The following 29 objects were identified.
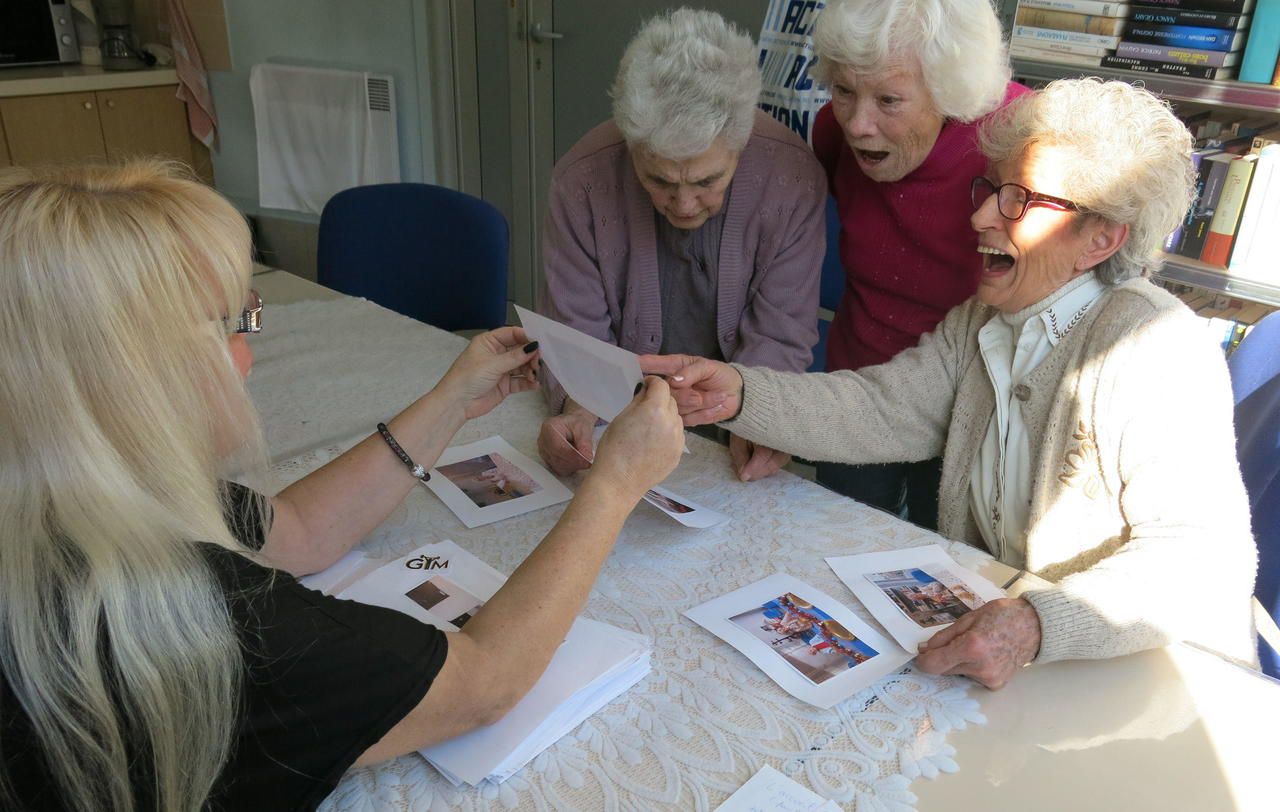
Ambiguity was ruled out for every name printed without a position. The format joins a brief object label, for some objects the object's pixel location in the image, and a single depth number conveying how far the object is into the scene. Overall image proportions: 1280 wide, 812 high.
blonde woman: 0.78
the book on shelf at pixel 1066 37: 2.62
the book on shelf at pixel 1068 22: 2.61
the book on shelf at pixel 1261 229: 2.48
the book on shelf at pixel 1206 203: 2.56
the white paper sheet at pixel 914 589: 1.27
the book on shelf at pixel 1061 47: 2.64
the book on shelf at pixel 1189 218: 2.59
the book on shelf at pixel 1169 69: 2.47
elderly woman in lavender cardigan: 1.78
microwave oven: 4.23
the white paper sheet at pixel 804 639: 1.16
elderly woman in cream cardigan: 1.21
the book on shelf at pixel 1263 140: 2.58
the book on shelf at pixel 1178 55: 2.45
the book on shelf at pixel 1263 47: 2.37
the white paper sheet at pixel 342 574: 1.34
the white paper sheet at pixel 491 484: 1.54
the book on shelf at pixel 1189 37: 2.43
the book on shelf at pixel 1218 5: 2.39
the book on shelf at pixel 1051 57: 2.66
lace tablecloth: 1.01
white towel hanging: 4.24
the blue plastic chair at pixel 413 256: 2.69
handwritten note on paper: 0.98
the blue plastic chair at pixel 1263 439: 1.53
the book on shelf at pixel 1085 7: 2.58
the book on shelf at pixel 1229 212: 2.52
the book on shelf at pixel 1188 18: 2.41
